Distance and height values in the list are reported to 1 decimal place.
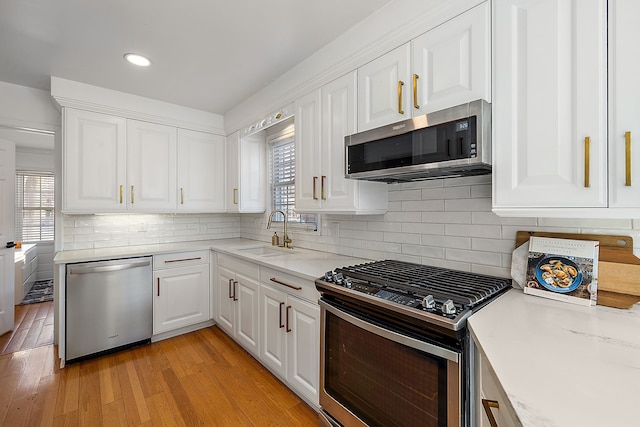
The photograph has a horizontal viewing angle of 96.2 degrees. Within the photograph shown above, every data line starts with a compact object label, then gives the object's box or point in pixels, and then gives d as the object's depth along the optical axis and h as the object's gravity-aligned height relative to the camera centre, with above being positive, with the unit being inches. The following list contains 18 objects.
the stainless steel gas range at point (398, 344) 40.9 -22.0
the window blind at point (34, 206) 120.6 +3.0
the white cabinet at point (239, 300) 95.0 -31.9
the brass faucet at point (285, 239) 118.8 -10.7
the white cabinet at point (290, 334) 70.4 -32.9
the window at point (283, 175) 125.6 +17.8
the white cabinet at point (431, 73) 50.4 +28.4
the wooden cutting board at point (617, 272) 44.2 -9.3
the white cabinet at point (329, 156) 75.2 +16.7
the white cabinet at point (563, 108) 37.3 +15.3
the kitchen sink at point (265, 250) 115.5 -15.7
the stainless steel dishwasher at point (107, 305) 96.3 -32.9
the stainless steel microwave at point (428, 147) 48.2 +13.0
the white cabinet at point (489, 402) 26.7 -21.3
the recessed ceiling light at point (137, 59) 85.8 +47.1
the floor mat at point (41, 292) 148.7 -41.8
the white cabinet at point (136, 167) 104.7 +19.3
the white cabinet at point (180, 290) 112.5 -31.5
